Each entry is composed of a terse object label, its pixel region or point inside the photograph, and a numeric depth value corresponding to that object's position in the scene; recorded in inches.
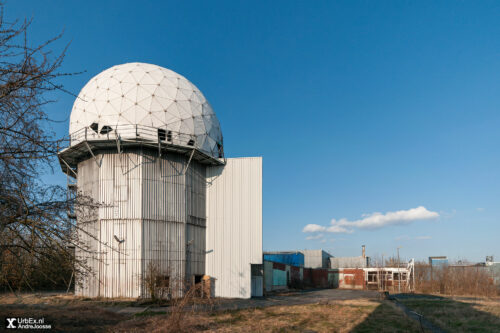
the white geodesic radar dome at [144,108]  1018.7
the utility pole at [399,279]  1644.3
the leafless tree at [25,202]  231.0
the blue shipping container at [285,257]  2215.8
